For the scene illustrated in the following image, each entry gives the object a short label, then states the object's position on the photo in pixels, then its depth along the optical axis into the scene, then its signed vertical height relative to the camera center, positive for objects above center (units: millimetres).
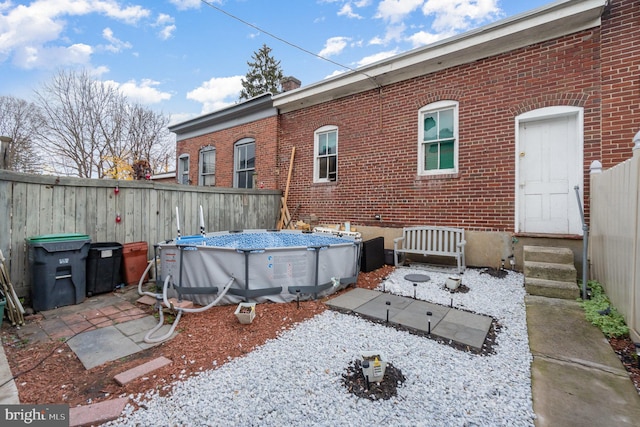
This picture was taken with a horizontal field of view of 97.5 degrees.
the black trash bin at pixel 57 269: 3779 -828
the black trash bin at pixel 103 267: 4453 -926
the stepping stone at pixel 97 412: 1775 -1331
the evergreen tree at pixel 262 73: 22734 +11342
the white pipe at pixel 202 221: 5965 -206
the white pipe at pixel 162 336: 2889 -1303
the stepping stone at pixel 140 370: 2197 -1316
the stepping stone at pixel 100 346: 2615 -1375
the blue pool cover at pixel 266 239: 5621 -556
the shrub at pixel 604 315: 2844 -1105
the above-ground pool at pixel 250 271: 3752 -815
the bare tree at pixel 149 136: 18000 +5085
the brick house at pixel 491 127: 4531 +1764
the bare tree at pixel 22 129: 15398 +4592
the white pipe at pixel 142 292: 4153 -1238
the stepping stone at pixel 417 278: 4734 -1086
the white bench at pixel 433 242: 5434 -564
